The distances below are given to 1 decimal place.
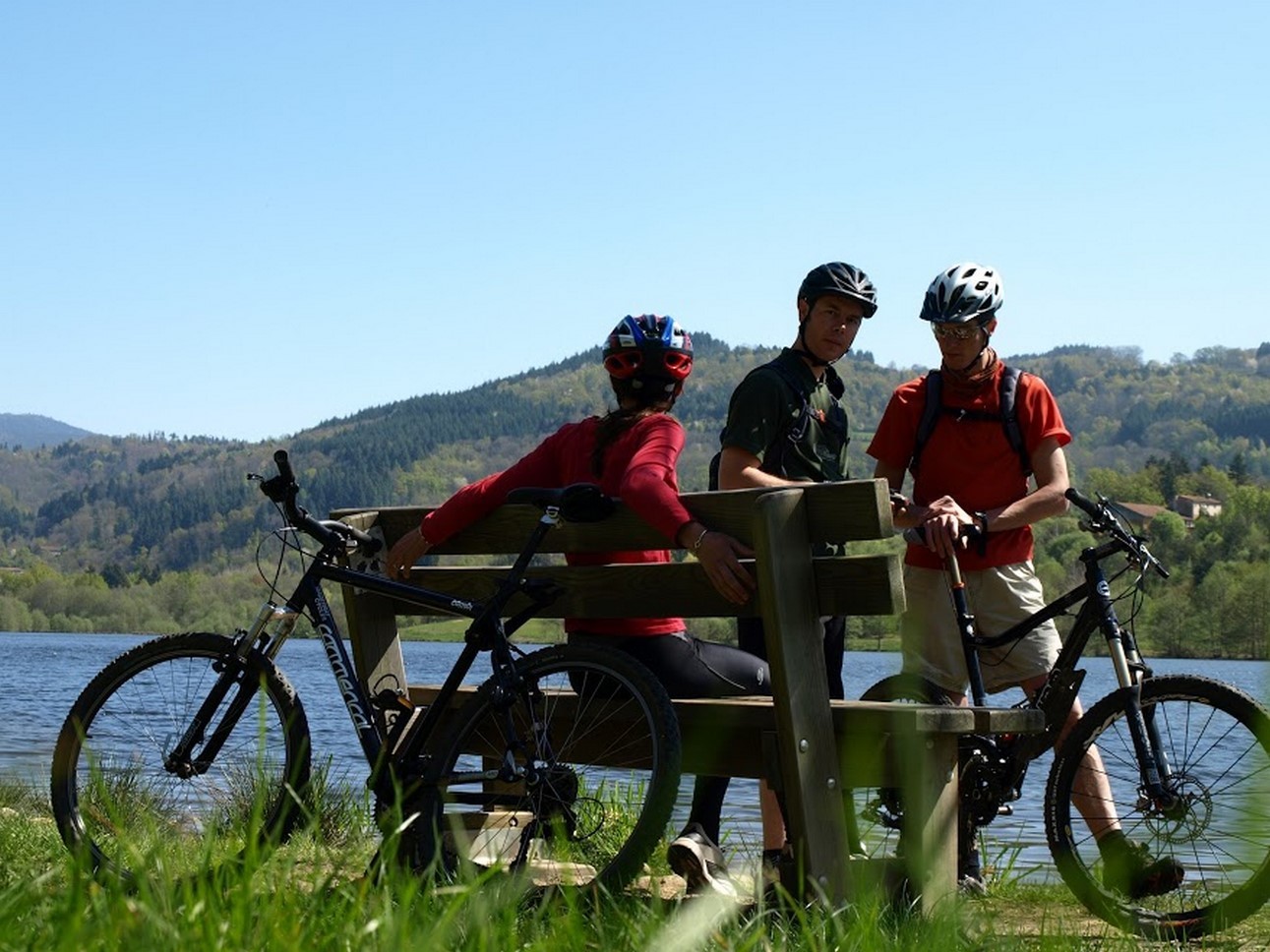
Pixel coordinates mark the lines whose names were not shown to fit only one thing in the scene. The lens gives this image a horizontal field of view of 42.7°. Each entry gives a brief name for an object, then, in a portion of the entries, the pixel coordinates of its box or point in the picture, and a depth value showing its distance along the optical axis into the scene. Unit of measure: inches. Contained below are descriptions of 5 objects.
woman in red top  180.1
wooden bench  172.2
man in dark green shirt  210.8
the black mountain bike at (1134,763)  185.2
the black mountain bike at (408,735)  179.0
